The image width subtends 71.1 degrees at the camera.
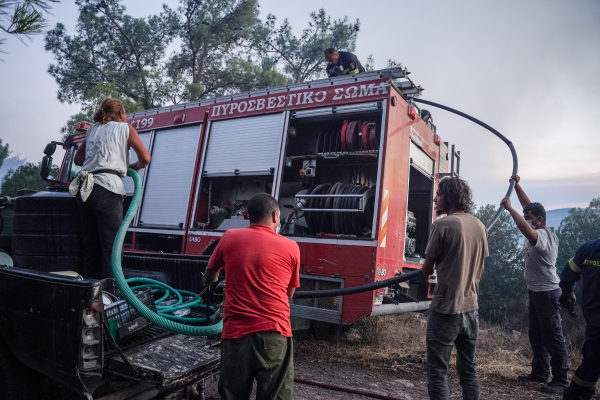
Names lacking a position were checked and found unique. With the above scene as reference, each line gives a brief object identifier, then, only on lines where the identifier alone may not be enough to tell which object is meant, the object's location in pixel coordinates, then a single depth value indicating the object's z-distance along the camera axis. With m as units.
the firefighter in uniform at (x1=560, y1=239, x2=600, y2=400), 3.36
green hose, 2.49
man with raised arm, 4.27
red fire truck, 4.62
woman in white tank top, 3.25
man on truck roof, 6.73
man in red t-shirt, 2.08
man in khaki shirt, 2.82
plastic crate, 2.47
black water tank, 3.34
